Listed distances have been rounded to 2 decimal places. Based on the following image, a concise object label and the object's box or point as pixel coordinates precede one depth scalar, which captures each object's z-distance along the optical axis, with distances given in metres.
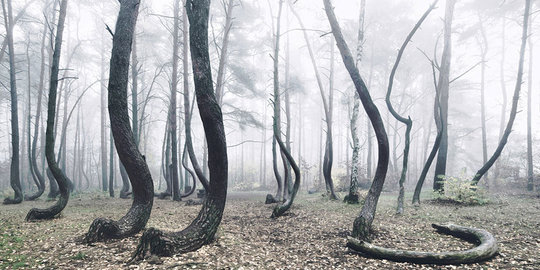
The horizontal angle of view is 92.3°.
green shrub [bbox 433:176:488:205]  9.20
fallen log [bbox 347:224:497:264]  3.83
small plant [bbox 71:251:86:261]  4.00
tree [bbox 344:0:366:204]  9.77
